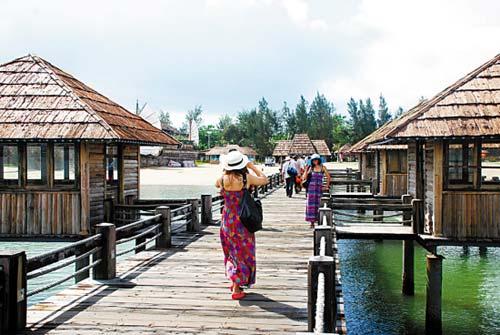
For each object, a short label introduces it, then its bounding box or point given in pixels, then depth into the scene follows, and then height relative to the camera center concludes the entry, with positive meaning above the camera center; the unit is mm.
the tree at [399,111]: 117375 +11475
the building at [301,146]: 48503 +1643
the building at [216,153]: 96625 +2166
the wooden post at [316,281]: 5277 -1115
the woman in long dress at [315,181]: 13641 -400
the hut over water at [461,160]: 12195 +90
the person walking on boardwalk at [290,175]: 24609 -454
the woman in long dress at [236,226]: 6887 -751
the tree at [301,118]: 114388 +9695
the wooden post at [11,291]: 5496 -1241
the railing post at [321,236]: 7570 -980
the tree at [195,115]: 135800 +12352
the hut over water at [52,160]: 12367 +131
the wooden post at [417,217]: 12802 -1227
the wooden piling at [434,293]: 11227 -2603
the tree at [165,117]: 130875 +11378
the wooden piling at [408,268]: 14898 -2813
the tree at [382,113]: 115812 +10736
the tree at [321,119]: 108438 +9170
